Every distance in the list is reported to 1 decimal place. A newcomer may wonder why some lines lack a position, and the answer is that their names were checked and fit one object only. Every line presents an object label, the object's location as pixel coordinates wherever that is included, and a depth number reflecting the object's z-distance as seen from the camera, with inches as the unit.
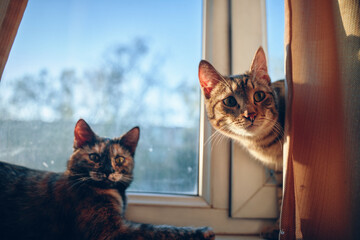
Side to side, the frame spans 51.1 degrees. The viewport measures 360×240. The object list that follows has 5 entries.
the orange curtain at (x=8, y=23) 18.0
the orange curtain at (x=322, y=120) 16.5
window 22.1
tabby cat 19.8
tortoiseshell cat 17.9
